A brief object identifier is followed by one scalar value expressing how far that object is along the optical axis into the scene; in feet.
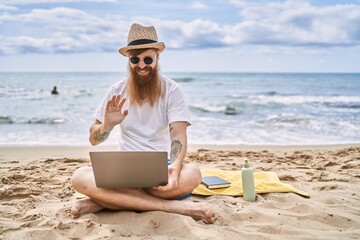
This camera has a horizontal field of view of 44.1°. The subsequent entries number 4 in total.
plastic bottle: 12.87
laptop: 9.80
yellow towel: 13.74
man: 11.22
